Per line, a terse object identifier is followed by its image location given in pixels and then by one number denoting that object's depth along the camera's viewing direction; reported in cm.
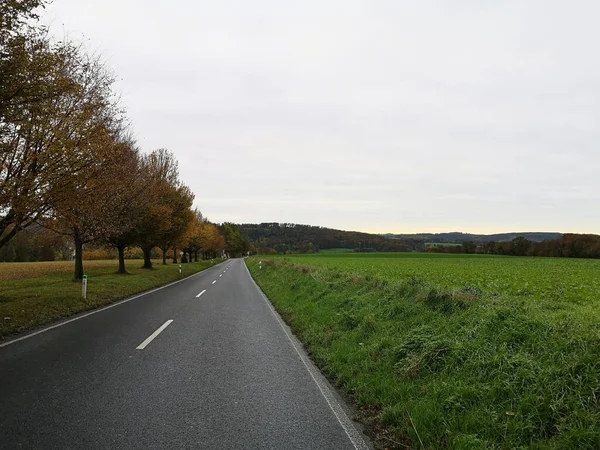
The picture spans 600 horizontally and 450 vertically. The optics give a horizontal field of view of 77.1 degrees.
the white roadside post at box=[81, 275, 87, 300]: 1321
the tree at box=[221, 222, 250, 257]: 11144
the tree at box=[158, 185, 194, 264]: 2997
